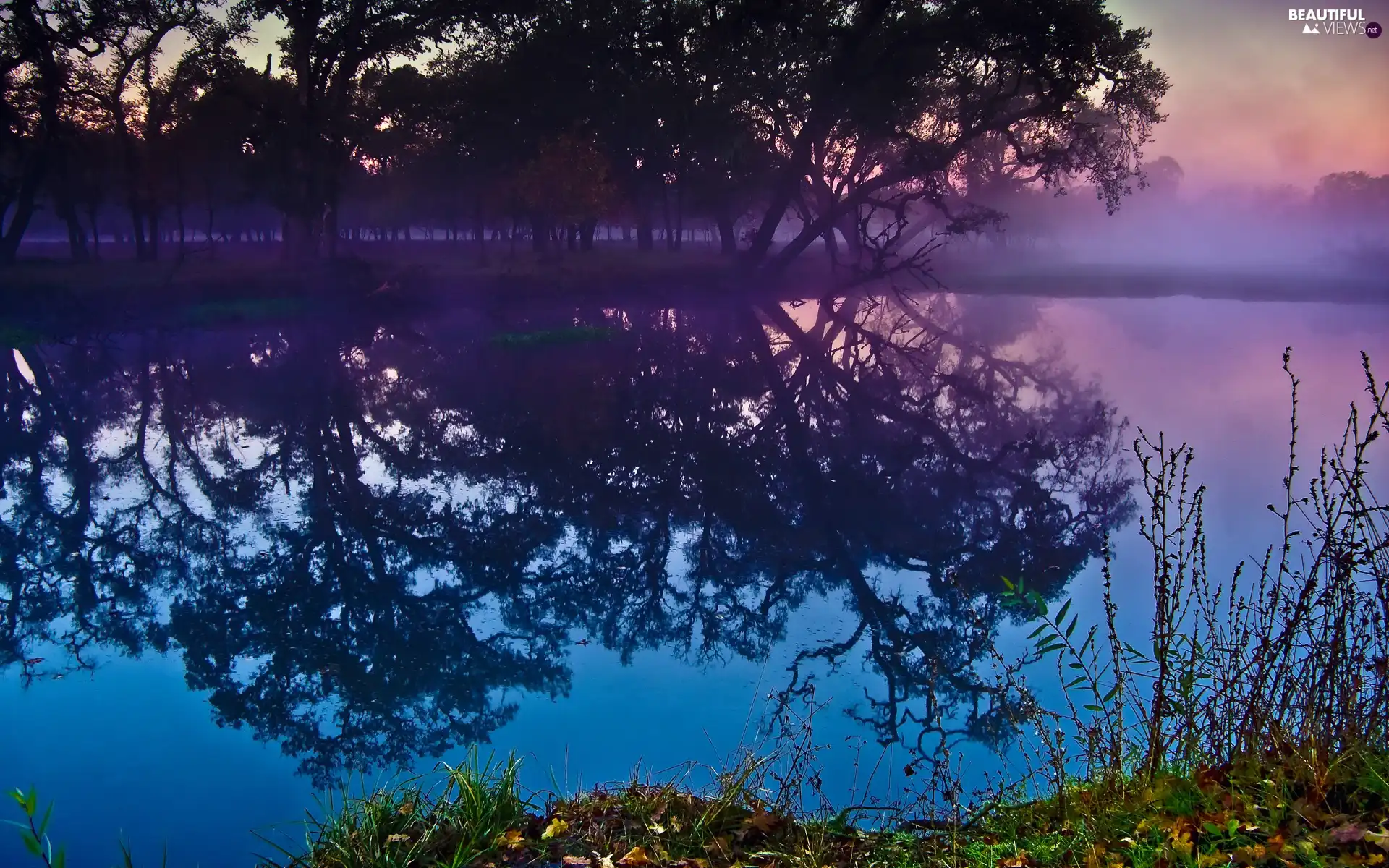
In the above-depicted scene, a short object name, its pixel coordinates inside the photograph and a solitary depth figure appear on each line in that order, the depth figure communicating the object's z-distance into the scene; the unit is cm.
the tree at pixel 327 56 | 3550
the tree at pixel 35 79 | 3434
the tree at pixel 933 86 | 3378
